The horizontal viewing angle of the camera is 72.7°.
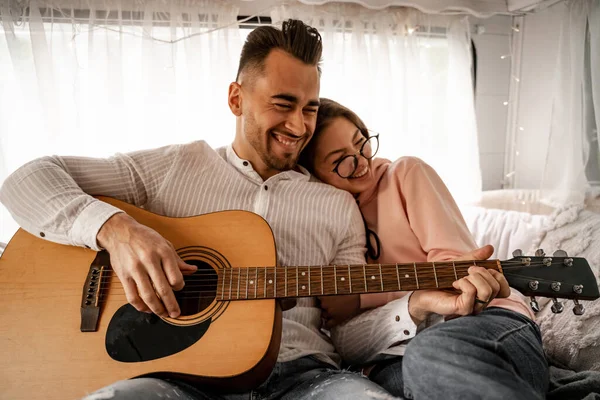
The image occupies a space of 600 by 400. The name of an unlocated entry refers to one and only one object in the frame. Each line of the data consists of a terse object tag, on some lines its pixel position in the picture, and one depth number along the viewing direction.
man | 1.13
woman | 1.37
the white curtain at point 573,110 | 2.07
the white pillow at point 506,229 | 1.81
